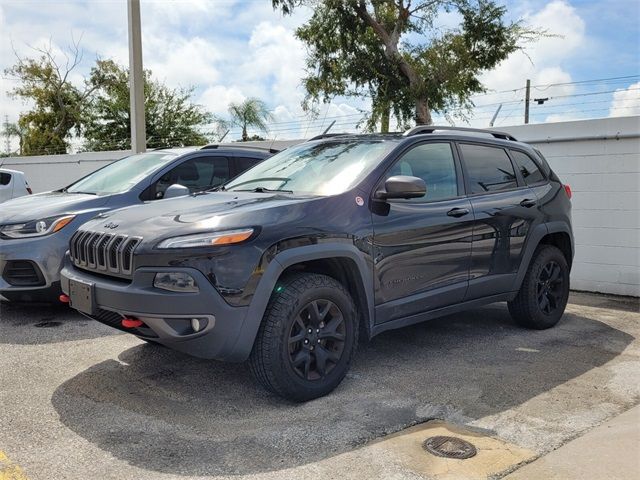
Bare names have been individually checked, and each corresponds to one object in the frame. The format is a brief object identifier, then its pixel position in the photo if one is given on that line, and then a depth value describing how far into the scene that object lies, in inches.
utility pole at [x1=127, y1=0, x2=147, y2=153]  410.0
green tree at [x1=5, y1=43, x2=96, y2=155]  1393.9
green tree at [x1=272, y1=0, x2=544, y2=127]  764.6
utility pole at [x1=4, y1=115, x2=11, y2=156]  1662.2
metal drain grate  119.0
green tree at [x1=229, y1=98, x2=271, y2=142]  1024.9
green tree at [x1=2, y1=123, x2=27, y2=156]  1547.7
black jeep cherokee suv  130.6
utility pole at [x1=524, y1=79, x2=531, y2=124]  773.9
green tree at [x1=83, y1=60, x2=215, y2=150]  1277.1
